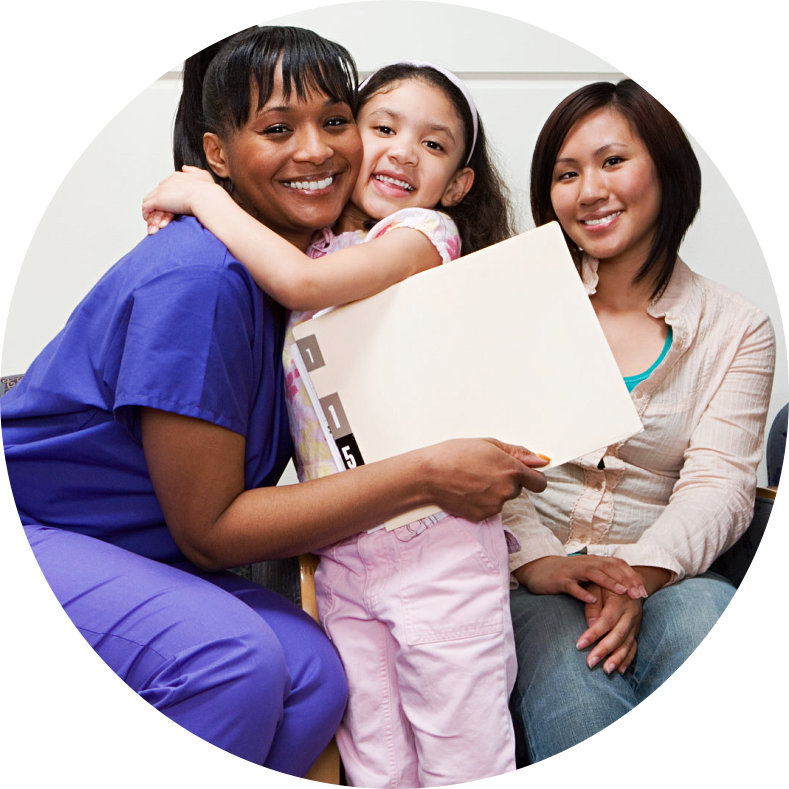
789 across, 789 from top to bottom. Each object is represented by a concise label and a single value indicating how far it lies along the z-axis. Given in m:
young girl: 1.14
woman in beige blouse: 1.28
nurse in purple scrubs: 1.06
